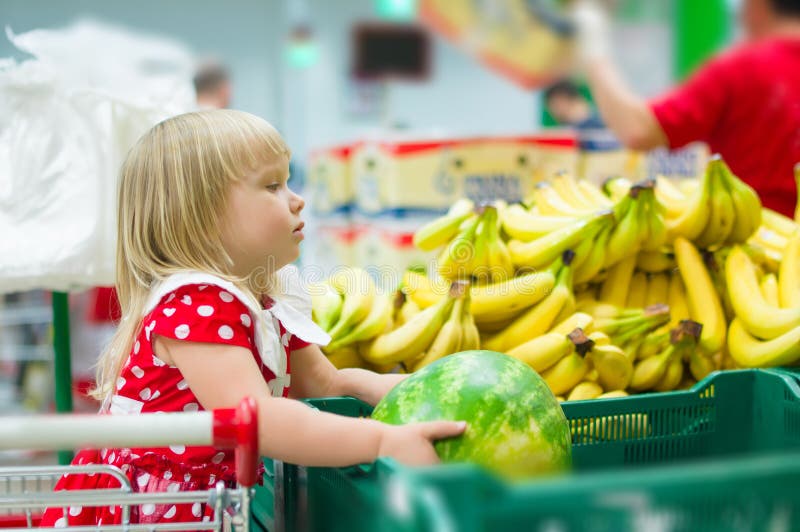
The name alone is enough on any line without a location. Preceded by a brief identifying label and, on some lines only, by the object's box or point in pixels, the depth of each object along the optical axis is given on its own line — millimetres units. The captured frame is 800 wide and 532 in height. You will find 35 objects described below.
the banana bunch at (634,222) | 1616
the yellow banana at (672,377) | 1548
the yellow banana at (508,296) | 1584
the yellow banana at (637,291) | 1751
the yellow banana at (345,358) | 1554
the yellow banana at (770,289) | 1653
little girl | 1070
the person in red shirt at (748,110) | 2309
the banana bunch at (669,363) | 1521
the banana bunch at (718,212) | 1682
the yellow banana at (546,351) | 1495
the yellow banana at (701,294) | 1618
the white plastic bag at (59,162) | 1632
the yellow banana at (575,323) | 1530
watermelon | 1022
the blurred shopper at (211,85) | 3900
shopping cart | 742
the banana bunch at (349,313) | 1552
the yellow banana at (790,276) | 1614
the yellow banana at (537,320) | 1576
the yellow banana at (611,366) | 1469
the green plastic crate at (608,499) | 546
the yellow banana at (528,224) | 1697
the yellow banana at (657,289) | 1767
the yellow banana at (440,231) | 1729
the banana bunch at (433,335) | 1487
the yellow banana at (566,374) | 1495
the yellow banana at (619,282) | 1722
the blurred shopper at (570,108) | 5414
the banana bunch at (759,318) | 1497
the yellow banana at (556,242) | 1604
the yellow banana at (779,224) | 1893
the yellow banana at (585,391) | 1483
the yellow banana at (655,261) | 1760
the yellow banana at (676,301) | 1702
